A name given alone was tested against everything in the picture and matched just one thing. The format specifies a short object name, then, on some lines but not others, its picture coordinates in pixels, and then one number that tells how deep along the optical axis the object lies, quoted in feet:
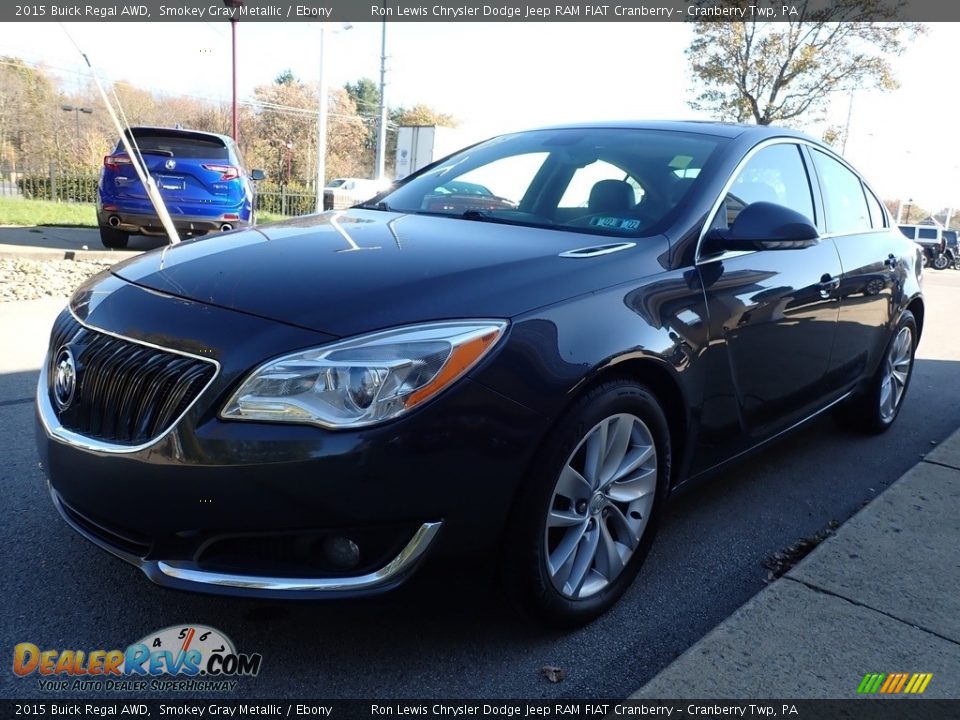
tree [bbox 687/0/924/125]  74.90
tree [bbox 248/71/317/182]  160.35
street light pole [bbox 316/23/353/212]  66.49
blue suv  30.50
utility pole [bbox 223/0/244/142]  60.18
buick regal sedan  5.92
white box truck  82.43
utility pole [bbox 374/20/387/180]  87.54
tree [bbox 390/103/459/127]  225.97
